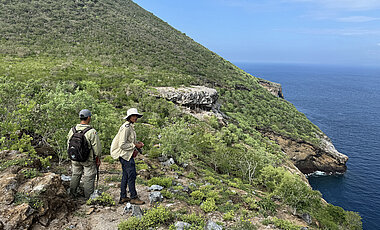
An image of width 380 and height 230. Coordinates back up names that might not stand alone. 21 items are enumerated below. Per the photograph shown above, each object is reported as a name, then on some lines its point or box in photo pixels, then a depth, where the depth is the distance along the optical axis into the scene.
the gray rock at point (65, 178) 6.89
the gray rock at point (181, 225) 6.05
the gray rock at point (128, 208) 6.35
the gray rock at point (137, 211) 6.11
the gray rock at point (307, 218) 11.09
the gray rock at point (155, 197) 7.33
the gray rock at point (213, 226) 6.49
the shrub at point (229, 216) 7.77
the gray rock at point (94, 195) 6.48
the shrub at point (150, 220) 5.61
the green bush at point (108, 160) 10.75
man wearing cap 5.75
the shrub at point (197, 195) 9.09
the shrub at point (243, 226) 6.92
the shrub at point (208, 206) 8.13
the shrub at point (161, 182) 8.98
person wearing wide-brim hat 6.16
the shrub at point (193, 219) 6.61
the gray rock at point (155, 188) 8.34
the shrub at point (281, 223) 7.88
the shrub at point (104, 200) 6.42
